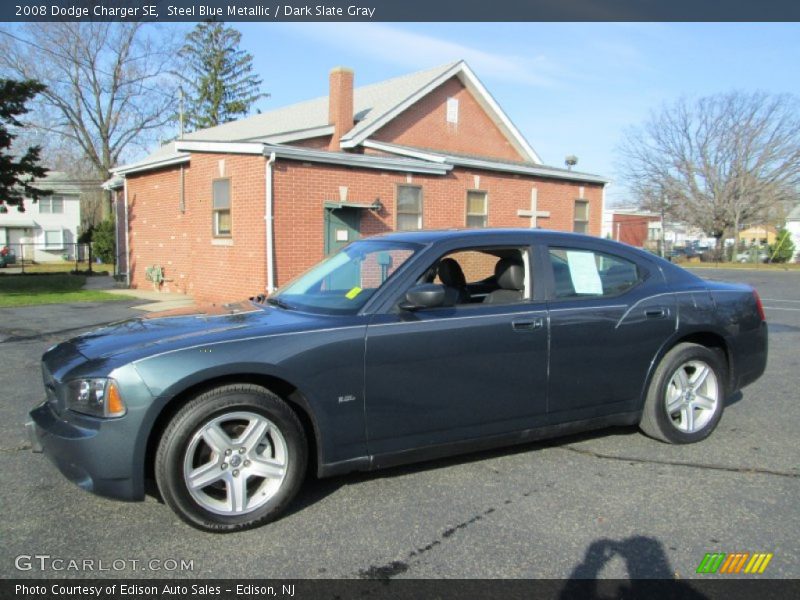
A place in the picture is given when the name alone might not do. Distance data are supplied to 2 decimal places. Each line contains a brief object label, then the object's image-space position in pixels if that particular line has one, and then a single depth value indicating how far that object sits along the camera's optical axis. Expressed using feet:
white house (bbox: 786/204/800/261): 238.48
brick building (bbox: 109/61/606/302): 41.98
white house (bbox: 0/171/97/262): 144.66
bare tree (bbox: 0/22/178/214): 119.75
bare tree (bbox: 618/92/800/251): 133.80
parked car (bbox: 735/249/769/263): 142.10
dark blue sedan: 10.59
